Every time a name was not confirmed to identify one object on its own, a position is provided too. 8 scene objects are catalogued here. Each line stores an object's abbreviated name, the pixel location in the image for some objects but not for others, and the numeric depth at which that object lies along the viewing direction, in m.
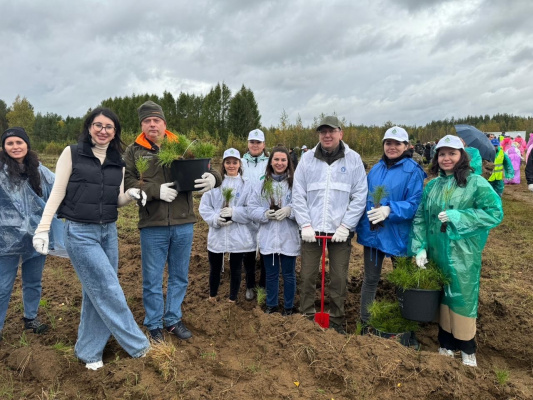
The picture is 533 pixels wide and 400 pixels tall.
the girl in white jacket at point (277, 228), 3.86
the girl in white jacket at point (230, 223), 4.05
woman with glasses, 2.74
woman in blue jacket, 3.29
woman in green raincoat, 3.01
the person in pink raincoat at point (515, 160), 14.14
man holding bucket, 3.12
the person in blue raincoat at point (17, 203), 3.35
